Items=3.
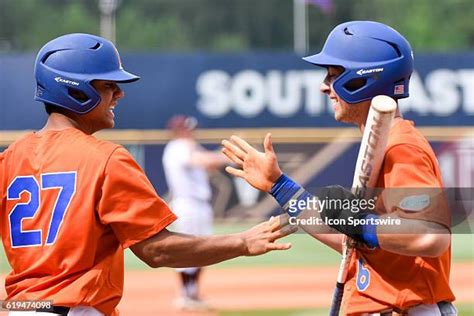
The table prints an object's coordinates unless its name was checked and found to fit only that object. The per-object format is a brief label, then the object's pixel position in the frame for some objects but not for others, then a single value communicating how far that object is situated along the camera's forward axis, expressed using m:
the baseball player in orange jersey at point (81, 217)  8.62
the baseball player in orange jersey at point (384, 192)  8.42
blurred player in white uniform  25.84
